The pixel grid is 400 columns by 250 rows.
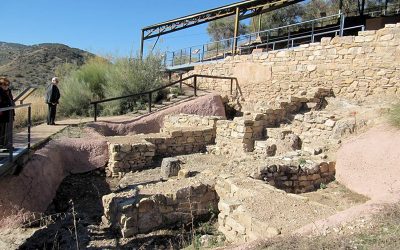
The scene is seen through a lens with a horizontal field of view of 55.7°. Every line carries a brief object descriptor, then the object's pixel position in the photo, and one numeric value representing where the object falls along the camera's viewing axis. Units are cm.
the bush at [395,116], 786
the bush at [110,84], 1433
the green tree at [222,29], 3853
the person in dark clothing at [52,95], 1123
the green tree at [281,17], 3128
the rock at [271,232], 468
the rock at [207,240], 584
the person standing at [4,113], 736
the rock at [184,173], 860
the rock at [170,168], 910
